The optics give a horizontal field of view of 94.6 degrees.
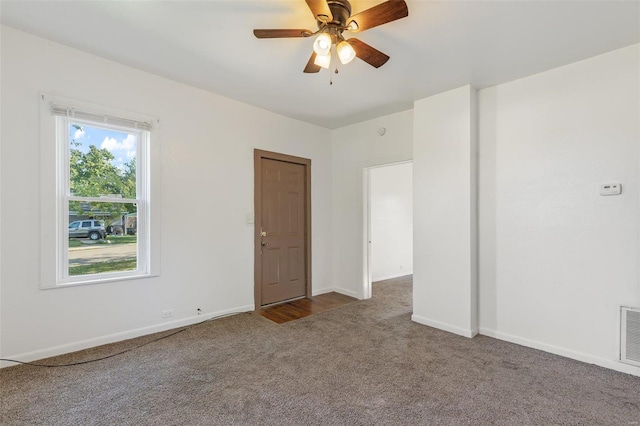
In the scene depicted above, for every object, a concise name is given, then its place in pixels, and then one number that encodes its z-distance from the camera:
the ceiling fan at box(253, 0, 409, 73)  1.73
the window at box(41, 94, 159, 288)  2.49
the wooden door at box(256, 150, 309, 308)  4.01
